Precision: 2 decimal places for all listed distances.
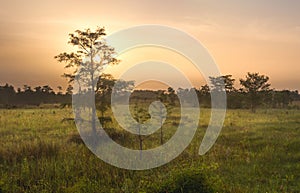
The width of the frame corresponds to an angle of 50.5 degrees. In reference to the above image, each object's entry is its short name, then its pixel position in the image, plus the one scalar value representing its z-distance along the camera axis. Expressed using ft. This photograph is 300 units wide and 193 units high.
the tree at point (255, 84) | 206.73
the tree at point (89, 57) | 56.34
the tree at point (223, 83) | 287.07
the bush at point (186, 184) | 21.83
